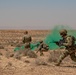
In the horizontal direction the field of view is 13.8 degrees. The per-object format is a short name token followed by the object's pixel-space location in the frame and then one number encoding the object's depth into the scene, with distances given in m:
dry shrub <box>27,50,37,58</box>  20.54
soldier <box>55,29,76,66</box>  14.77
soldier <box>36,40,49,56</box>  23.44
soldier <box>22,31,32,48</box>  21.13
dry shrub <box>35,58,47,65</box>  15.67
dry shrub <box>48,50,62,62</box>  17.92
